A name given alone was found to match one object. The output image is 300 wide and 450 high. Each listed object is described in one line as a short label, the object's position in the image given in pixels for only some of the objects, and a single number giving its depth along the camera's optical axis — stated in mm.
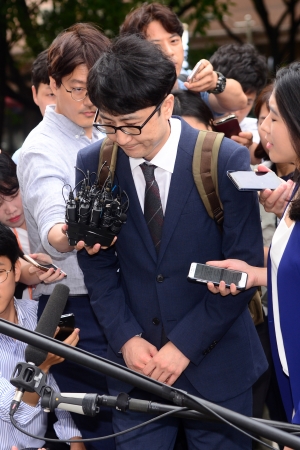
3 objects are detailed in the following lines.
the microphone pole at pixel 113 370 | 1766
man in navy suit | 2605
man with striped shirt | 2916
